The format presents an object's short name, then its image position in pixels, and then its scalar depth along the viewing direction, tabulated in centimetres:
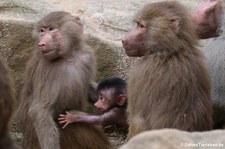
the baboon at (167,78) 906
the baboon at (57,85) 970
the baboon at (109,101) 993
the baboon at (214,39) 1036
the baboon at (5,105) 762
